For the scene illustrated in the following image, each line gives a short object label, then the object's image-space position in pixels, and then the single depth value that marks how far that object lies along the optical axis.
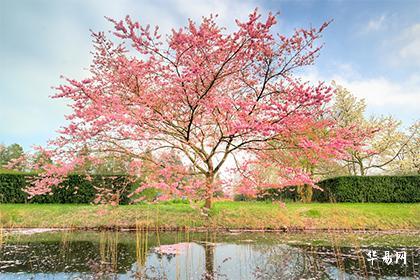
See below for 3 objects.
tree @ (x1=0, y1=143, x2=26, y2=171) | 39.56
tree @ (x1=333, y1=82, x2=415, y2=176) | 22.33
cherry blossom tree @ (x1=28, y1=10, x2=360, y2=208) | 8.07
